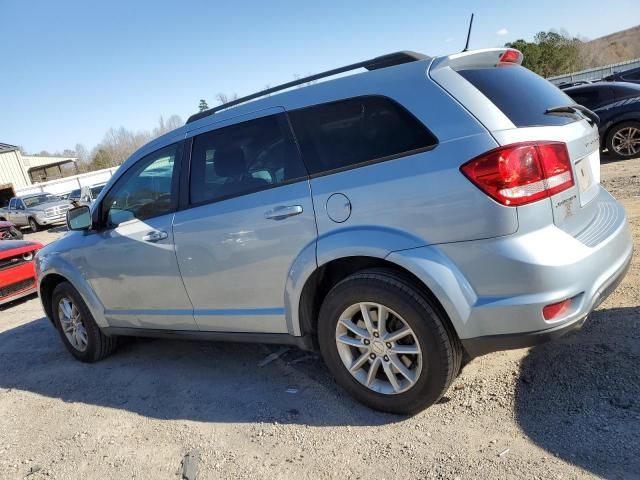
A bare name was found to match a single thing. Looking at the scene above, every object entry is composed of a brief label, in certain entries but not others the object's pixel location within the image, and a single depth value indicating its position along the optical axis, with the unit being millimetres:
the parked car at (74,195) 24172
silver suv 2512
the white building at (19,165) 47938
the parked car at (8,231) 13634
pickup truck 21203
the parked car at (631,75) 16906
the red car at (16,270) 7445
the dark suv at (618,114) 9875
